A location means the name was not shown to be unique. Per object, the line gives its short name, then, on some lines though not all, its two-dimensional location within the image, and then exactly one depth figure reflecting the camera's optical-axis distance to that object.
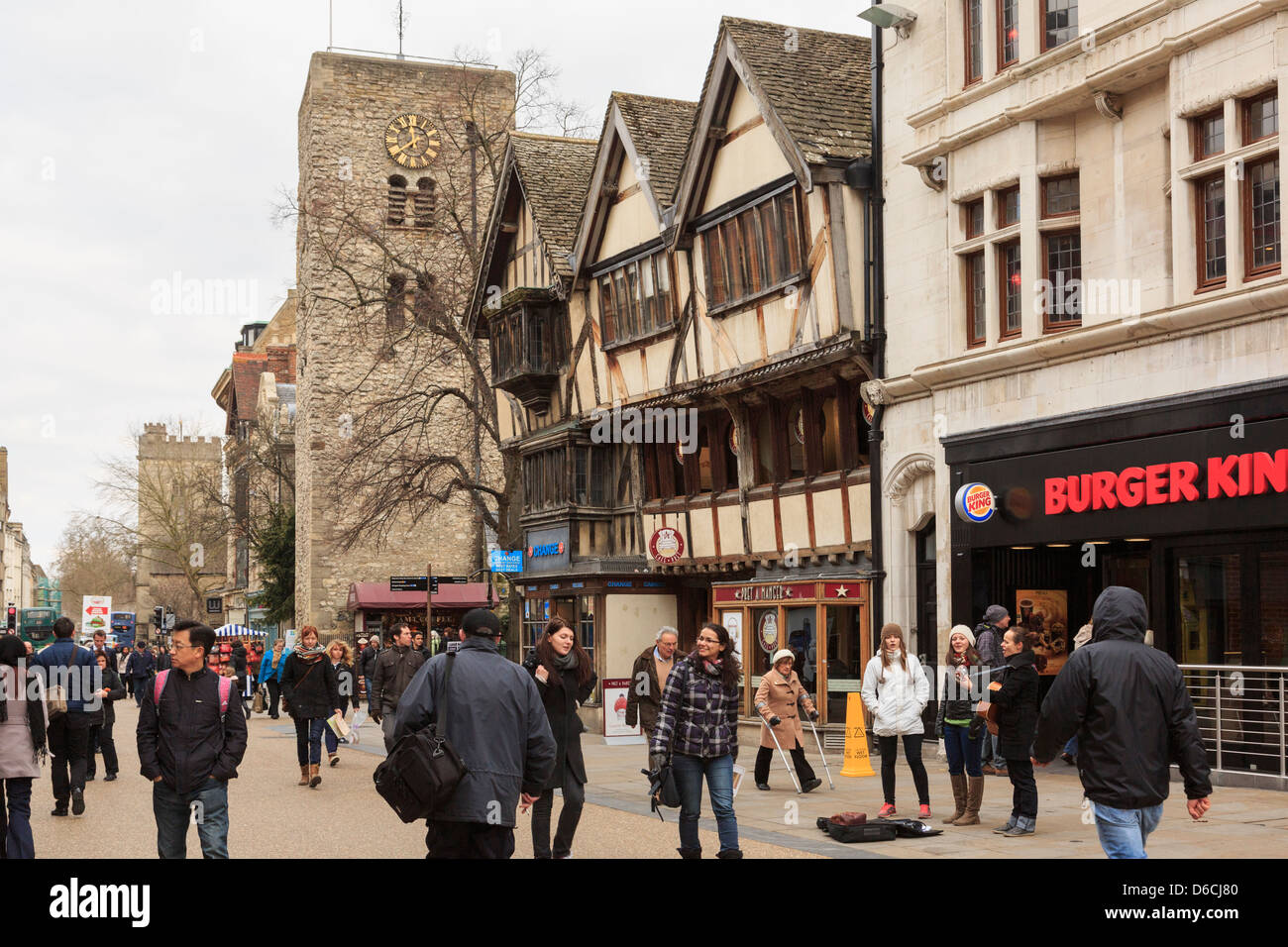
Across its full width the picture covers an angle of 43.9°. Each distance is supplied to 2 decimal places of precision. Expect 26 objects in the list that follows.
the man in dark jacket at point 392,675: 18.86
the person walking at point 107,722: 18.20
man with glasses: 9.59
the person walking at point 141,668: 31.91
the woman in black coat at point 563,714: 11.63
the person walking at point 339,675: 20.34
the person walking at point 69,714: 16.06
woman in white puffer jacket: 14.44
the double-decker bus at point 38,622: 78.46
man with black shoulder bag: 7.95
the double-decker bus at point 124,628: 92.75
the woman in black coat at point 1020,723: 13.24
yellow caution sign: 19.25
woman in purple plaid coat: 11.04
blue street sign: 34.03
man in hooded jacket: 7.68
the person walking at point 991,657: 17.80
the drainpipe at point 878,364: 22.47
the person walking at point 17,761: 10.98
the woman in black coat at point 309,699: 18.78
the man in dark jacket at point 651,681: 13.96
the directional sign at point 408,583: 40.81
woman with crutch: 17.23
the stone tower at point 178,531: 76.56
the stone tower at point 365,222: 50.38
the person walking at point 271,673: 30.61
